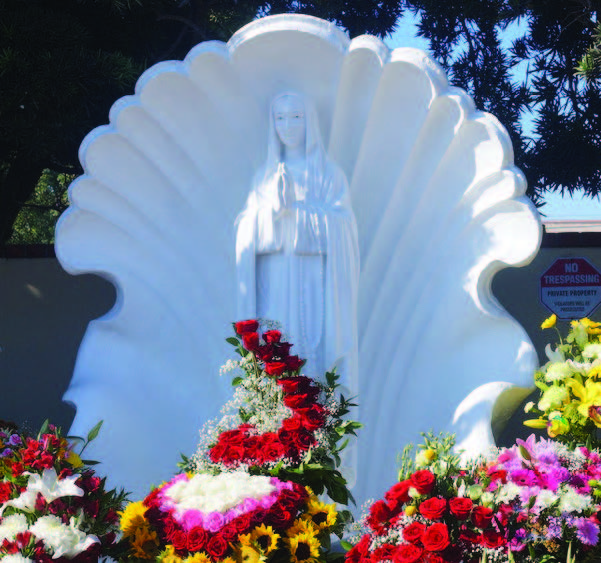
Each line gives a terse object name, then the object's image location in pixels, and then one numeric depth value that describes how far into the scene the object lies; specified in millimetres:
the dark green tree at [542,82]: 6406
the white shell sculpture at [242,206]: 4875
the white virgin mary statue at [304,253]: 4684
